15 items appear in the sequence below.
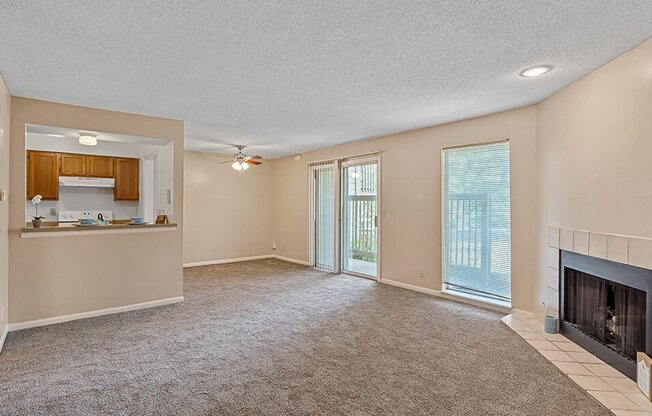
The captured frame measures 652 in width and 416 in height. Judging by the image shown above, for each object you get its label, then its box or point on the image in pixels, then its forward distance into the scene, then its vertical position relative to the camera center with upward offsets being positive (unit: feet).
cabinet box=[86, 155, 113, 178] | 21.76 +2.62
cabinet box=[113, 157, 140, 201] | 22.82 +1.89
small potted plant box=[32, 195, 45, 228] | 12.12 -0.54
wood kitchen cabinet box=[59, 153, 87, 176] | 20.92 +2.62
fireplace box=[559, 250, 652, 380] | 8.09 -2.77
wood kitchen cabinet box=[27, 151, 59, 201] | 20.06 +1.93
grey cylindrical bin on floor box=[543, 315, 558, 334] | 11.00 -3.80
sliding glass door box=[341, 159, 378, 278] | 19.53 -0.64
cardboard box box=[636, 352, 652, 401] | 7.26 -3.61
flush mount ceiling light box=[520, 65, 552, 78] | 9.12 +3.70
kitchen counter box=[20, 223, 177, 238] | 11.95 -0.85
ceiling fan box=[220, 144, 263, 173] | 19.18 +2.62
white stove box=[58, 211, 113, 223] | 21.59 -0.51
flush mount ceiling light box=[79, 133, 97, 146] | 13.25 +2.68
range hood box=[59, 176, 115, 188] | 20.85 +1.59
